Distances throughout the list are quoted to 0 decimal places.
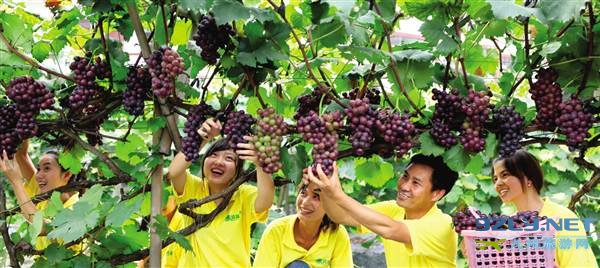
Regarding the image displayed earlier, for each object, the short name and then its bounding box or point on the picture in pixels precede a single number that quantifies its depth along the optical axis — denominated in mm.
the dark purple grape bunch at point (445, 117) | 2061
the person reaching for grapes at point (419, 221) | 2445
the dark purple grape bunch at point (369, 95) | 2293
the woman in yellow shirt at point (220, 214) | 2777
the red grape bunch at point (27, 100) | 2080
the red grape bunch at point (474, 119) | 2018
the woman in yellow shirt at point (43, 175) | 3227
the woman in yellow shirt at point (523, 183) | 2793
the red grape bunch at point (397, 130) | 2004
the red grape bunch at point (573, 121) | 2010
